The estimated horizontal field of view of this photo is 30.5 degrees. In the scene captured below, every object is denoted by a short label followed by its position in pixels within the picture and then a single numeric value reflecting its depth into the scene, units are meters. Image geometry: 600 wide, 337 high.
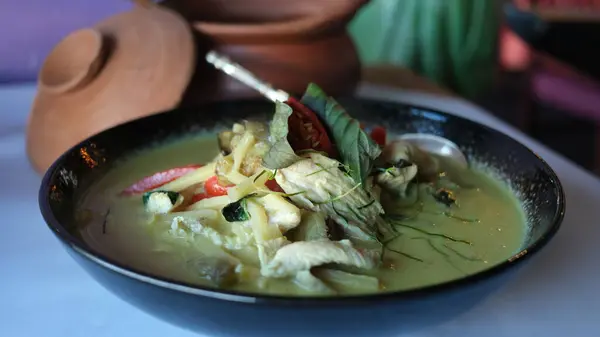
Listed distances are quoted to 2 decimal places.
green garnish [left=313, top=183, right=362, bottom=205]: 0.53
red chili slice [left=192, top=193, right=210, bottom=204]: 0.56
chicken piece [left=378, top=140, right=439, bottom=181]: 0.57
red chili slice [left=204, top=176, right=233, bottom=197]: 0.55
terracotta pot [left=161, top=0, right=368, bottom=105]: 0.68
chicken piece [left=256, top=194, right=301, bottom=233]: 0.52
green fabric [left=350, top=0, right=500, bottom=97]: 1.09
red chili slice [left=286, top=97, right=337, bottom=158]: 0.55
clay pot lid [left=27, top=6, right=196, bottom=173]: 0.65
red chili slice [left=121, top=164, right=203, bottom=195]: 0.58
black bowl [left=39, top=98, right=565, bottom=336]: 0.46
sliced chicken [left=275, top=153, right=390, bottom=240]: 0.53
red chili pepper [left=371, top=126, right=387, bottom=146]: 0.60
